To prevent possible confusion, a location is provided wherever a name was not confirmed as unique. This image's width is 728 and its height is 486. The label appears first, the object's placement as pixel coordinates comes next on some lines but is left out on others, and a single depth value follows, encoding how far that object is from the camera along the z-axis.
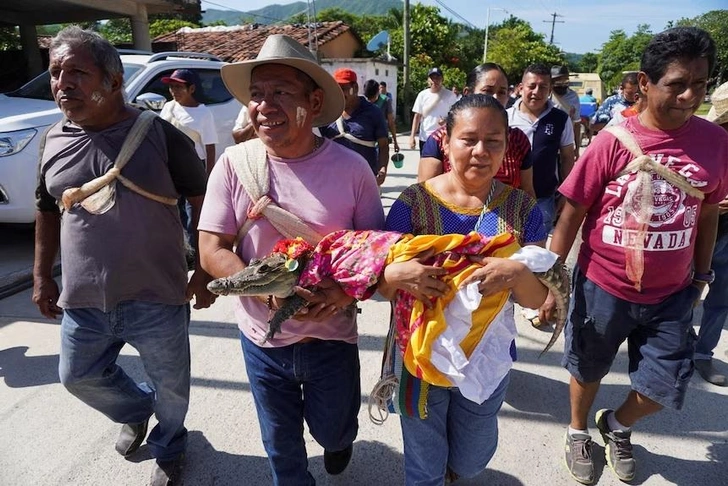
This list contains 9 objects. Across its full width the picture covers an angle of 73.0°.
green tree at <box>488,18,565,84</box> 39.16
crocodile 1.48
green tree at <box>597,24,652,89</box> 58.66
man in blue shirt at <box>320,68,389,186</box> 4.43
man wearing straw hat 1.67
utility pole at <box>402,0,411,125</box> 19.39
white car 4.60
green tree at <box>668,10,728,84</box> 42.25
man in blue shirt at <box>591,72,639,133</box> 5.99
